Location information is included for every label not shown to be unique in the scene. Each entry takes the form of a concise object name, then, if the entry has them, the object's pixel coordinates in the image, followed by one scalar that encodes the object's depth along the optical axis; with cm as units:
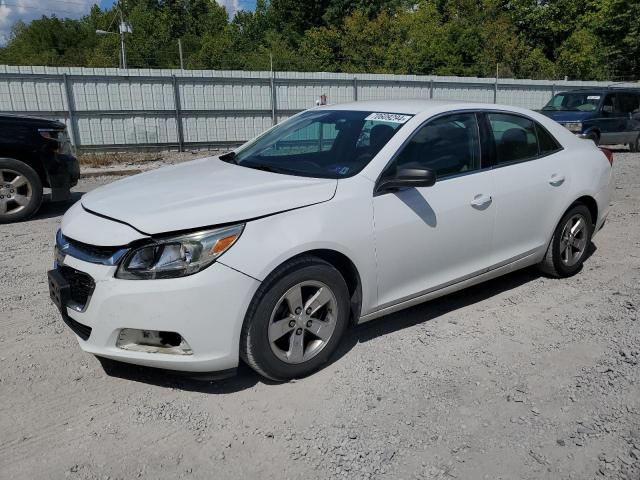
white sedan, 289
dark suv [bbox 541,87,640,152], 1420
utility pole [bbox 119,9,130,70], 3228
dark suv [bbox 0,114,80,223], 703
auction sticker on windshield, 386
